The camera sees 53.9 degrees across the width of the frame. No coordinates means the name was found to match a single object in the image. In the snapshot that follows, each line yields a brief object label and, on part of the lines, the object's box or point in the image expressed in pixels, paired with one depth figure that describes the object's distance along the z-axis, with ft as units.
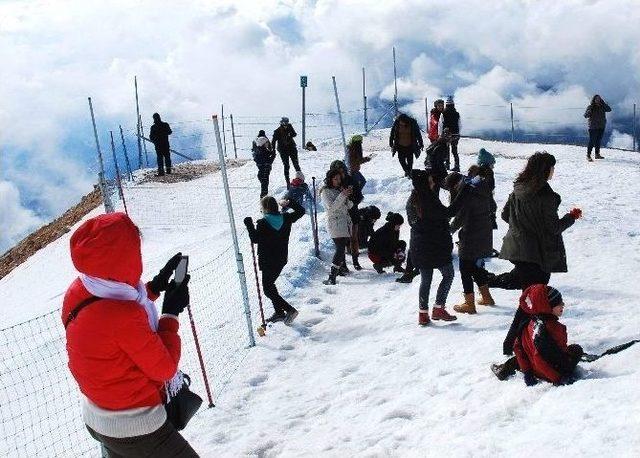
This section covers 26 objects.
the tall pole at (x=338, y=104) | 48.44
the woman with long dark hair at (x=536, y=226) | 18.49
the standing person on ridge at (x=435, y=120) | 47.24
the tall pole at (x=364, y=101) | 77.33
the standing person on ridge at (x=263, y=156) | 47.32
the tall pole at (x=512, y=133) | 78.75
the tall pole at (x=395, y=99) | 73.94
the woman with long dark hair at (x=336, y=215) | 30.86
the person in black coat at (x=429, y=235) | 21.22
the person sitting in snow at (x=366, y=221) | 35.65
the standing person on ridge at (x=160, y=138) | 60.80
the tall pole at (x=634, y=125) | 102.87
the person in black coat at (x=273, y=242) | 25.25
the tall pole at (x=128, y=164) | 64.08
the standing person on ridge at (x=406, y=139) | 43.98
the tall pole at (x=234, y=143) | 75.70
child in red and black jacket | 14.99
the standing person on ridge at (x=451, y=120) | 46.85
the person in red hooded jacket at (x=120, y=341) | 9.12
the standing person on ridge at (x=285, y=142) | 47.96
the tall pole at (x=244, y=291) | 24.21
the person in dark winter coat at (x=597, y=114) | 50.67
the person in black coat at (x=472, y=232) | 22.45
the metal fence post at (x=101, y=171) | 36.25
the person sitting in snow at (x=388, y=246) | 32.12
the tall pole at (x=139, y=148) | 73.51
